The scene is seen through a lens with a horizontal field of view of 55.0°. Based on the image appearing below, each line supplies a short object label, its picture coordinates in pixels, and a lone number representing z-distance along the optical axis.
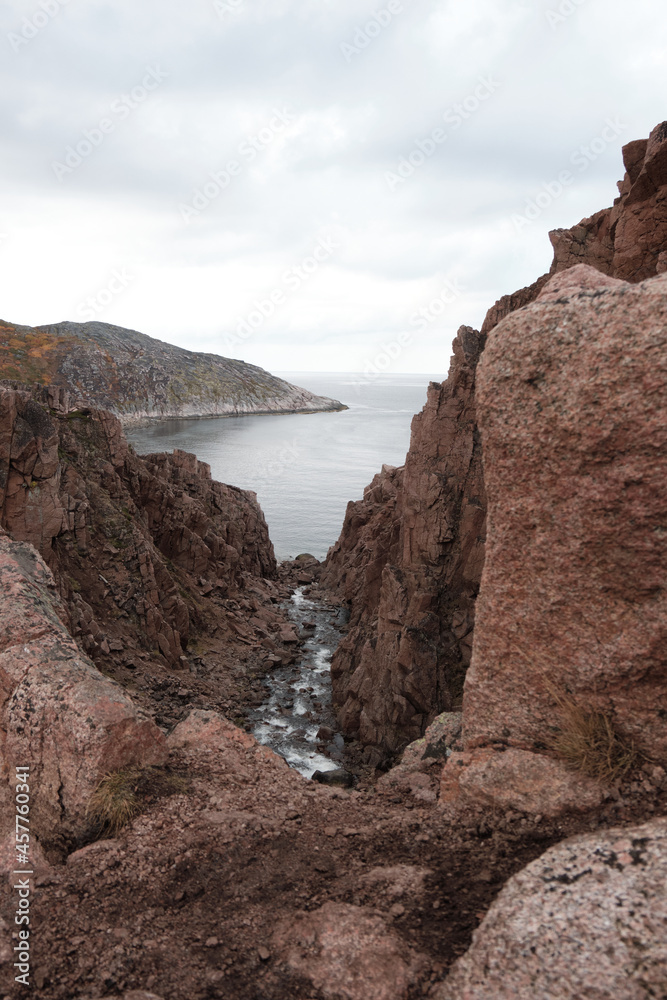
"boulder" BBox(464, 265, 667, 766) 6.07
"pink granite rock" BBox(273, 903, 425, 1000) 4.98
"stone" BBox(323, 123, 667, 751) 25.80
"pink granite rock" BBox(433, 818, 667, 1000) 4.12
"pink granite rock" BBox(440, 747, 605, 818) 6.30
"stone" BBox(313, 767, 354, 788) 22.83
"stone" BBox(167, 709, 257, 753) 9.69
